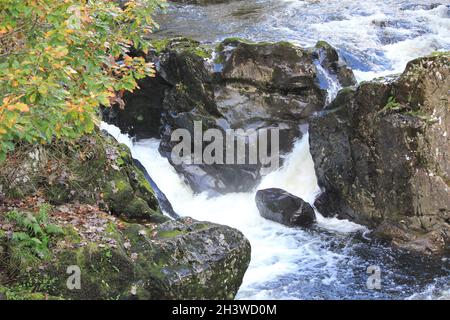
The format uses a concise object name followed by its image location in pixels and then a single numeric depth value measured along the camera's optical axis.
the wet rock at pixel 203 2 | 23.28
